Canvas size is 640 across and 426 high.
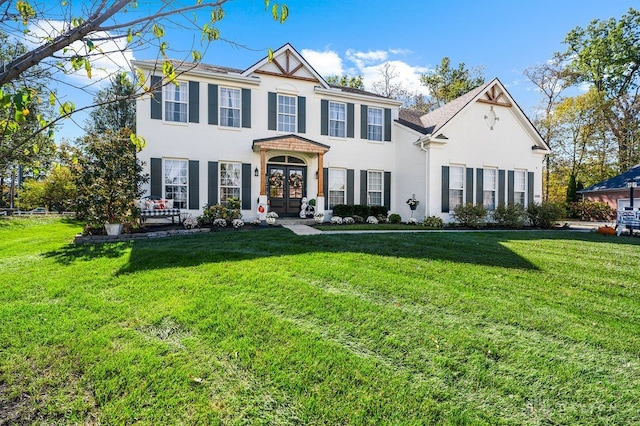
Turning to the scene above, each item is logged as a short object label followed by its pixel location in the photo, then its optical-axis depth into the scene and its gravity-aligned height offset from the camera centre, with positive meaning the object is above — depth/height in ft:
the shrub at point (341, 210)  44.68 -0.48
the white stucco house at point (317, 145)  40.65 +8.47
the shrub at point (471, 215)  42.91 -1.12
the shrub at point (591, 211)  68.74 -0.96
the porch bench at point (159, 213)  34.42 -0.70
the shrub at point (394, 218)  46.52 -1.65
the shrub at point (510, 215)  44.16 -1.17
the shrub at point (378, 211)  47.01 -0.65
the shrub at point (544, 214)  45.14 -1.05
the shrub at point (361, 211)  45.60 -0.63
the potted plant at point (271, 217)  39.73 -1.34
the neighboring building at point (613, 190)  65.82 +3.57
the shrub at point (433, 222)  41.71 -2.03
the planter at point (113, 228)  28.50 -1.88
